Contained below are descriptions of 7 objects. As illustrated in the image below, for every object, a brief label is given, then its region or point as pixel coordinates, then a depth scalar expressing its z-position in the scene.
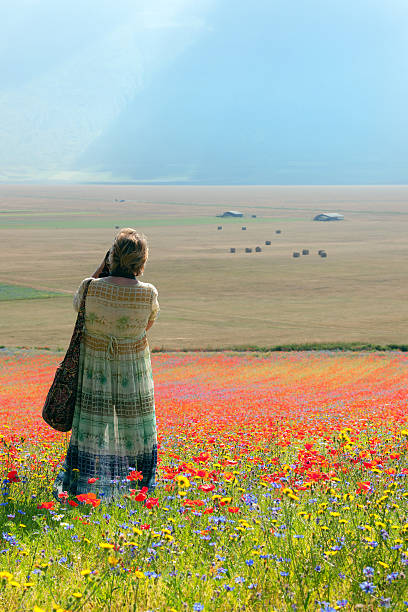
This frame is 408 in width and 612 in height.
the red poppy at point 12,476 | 11.12
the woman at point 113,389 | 12.12
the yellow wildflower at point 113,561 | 6.95
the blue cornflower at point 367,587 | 6.41
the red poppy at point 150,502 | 8.78
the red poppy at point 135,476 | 10.21
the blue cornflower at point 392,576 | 6.93
